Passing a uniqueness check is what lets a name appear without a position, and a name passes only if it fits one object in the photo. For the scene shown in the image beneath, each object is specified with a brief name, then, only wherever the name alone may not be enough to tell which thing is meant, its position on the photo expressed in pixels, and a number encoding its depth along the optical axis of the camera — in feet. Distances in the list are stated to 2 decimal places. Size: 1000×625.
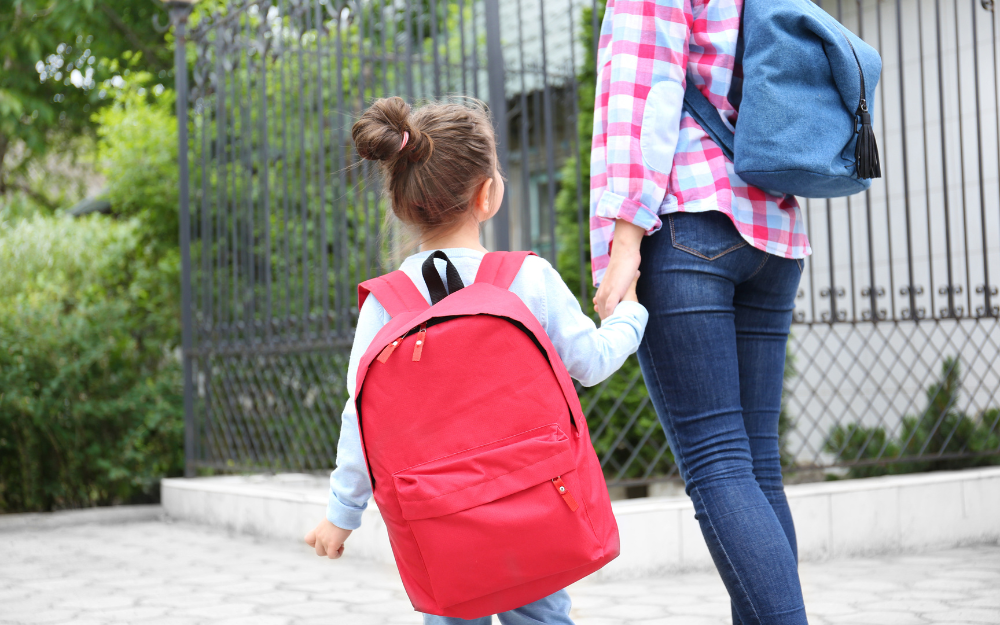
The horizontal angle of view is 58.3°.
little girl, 5.19
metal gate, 14.12
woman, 5.35
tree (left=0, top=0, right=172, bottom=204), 30.76
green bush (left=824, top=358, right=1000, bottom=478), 14.73
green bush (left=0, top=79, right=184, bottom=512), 18.43
